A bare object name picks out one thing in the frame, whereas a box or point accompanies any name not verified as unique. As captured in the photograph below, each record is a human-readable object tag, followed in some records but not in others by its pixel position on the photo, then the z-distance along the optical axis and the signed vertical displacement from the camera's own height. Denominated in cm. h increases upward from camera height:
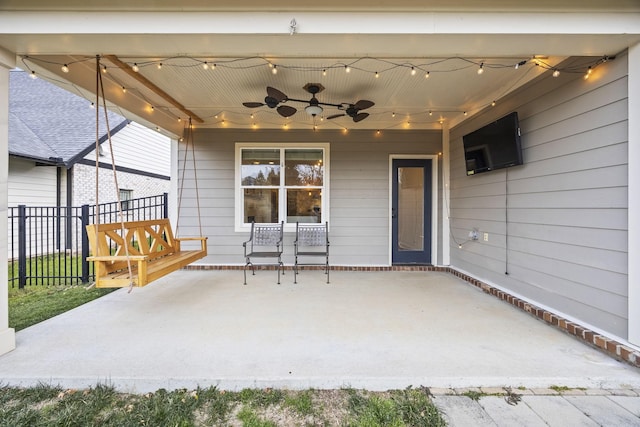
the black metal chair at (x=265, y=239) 501 -46
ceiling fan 333 +135
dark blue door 526 +1
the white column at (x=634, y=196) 210 +12
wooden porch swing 254 -45
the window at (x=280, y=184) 527 +53
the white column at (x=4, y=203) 223 +8
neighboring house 650 +167
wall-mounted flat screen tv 330 +85
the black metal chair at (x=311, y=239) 501 -47
